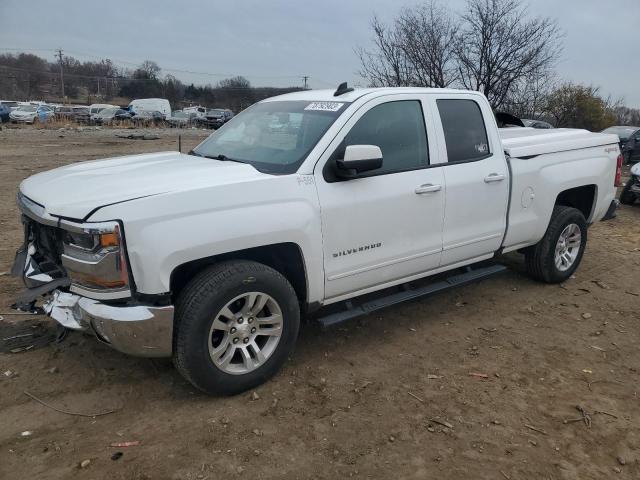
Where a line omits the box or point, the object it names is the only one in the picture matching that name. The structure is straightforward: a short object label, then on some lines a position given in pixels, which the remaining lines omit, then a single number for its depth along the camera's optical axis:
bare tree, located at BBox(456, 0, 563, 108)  15.38
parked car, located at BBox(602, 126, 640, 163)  18.50
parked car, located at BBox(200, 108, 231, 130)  40.22
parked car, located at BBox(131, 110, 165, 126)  37.53
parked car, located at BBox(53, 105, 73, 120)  37.46
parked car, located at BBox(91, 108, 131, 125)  37.57
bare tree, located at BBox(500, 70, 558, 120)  16.31
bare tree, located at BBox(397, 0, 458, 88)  15.68
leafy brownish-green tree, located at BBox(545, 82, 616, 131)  27.62
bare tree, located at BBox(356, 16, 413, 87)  16.17
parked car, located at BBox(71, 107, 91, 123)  38.83
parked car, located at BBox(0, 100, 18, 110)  36.99
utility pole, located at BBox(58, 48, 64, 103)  76.99
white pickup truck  2.95
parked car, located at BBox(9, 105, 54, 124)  34.27
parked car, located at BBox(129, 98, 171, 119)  46.22
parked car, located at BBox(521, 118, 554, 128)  18.35
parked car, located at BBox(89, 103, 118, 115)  40.66
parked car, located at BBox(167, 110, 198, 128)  39.48
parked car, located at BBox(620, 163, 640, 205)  10.27
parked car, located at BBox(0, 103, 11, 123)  33.69
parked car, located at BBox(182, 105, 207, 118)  45.28
